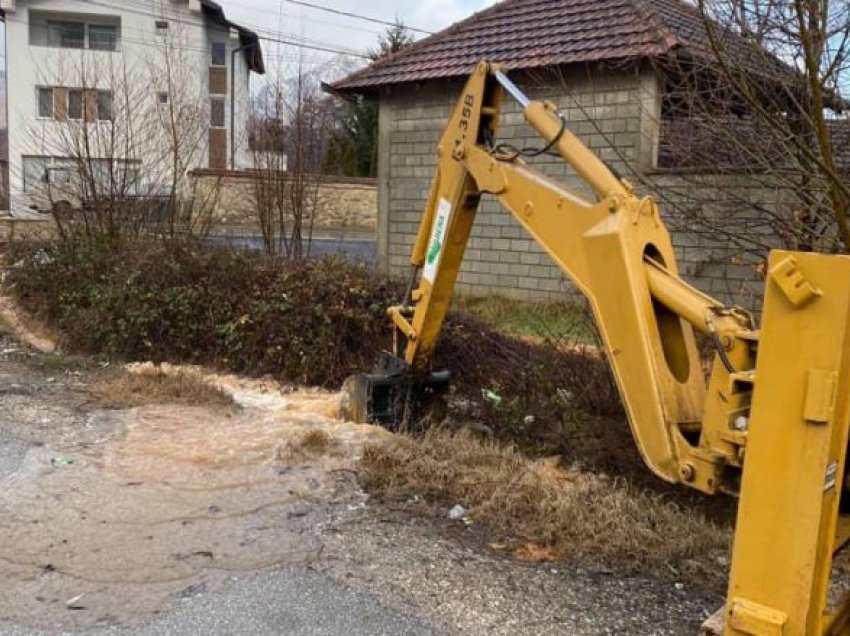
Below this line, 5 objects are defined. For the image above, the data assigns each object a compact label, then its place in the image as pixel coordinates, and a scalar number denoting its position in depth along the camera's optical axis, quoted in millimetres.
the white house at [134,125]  12102
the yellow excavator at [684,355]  2291
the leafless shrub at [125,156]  11789
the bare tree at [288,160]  12406
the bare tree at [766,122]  4751
